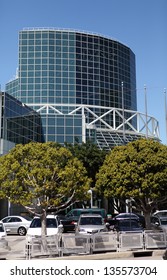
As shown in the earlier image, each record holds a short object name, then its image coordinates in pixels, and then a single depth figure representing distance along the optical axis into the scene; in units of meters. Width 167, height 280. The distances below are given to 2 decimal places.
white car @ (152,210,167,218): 30.59
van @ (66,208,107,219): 29.41
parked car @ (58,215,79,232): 27.50
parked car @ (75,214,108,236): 20.11
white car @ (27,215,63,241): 19.91
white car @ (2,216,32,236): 27.77
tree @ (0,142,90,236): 16.73
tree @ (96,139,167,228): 18.67
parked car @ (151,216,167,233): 23.38
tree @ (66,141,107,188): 40.72
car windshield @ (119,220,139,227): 20.77
